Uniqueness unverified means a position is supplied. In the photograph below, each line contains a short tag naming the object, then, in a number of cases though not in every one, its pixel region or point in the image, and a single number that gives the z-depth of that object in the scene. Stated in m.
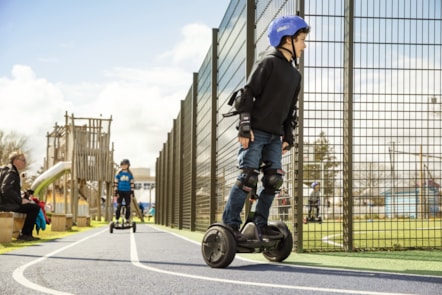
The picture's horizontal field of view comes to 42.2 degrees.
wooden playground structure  25.88
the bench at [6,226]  8.43
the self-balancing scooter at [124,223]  14.24
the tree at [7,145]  44.81
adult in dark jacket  9.07
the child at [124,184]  13.83
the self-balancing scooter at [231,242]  4.38
